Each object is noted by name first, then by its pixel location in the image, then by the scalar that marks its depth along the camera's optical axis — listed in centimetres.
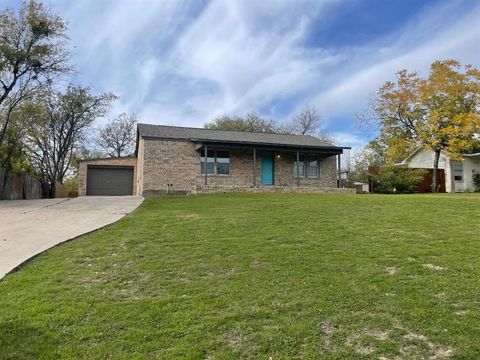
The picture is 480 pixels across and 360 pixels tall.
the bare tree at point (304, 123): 4791
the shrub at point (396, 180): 2636
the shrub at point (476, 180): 2957
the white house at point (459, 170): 2981
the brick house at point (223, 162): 2189
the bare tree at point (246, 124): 4212
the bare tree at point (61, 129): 3347
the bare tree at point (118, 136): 4297
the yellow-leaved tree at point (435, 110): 2452
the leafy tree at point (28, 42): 2048
